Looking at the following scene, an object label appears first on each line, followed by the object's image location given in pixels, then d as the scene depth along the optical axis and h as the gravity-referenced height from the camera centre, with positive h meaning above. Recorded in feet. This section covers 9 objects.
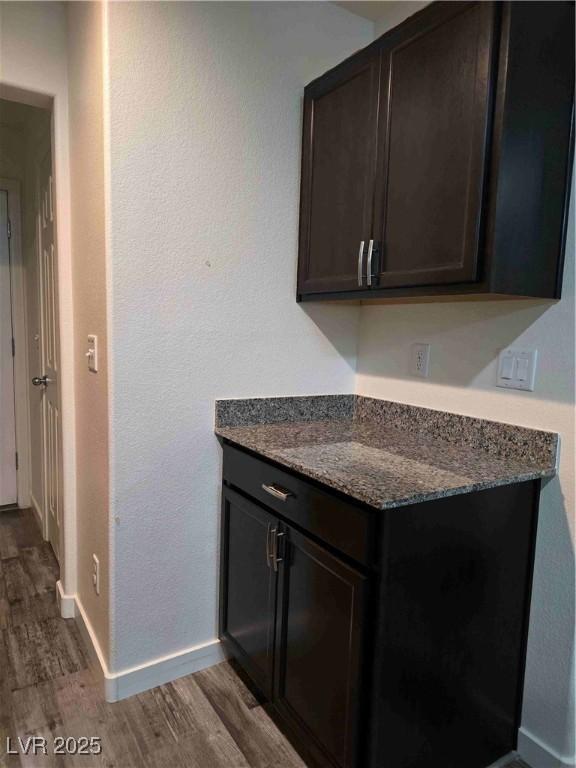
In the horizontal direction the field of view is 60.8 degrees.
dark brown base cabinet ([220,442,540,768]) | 3.70 -2.43
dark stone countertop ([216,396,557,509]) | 3.86 -1.19
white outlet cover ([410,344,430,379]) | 5.66 -0.34
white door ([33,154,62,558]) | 7.02 -0.64
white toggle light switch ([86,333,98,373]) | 5.45 -0.36
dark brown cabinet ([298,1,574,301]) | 3.76 +1.53
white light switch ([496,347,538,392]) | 4.54 -0.32
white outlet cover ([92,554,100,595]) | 5.73 -2.97
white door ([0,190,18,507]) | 9.54 -1.29
